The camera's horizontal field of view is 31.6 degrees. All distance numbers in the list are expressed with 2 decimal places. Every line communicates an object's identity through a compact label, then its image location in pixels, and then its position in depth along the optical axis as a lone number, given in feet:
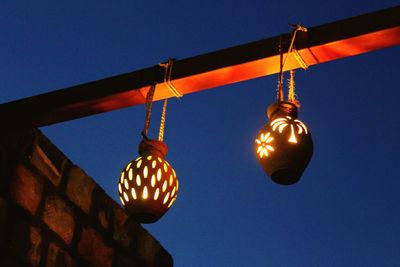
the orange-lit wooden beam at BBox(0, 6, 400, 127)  10.25
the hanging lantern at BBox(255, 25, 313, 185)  9.62
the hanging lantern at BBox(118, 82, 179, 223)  10.82
